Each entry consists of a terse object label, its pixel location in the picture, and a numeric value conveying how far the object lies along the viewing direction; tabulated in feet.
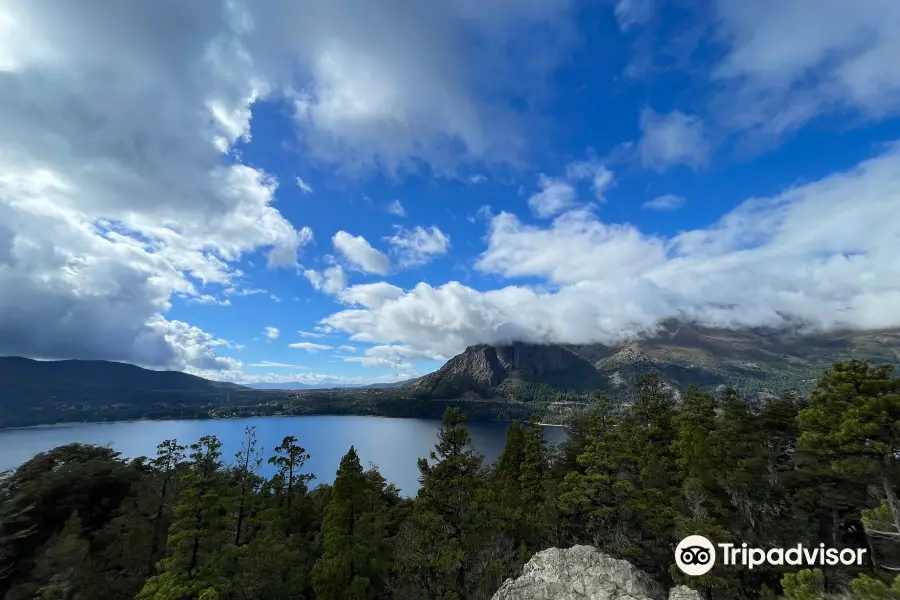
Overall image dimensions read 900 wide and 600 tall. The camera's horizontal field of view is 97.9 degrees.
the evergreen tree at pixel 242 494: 96.13
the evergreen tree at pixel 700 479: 64.54
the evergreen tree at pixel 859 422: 50.26
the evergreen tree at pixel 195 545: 66.08
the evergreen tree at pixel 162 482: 102.67
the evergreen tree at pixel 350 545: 79.05
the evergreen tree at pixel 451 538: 69.82
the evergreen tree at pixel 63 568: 71.77
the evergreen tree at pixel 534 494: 91.97
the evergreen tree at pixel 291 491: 122.72
